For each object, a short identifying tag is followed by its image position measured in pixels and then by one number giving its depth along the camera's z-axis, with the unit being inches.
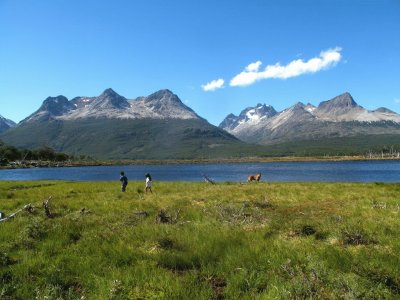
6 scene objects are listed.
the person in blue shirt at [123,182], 1579.2
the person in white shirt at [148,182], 1555.1
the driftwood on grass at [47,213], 819.4
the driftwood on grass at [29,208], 884.8
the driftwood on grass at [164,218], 720.7
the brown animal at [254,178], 2362.9
